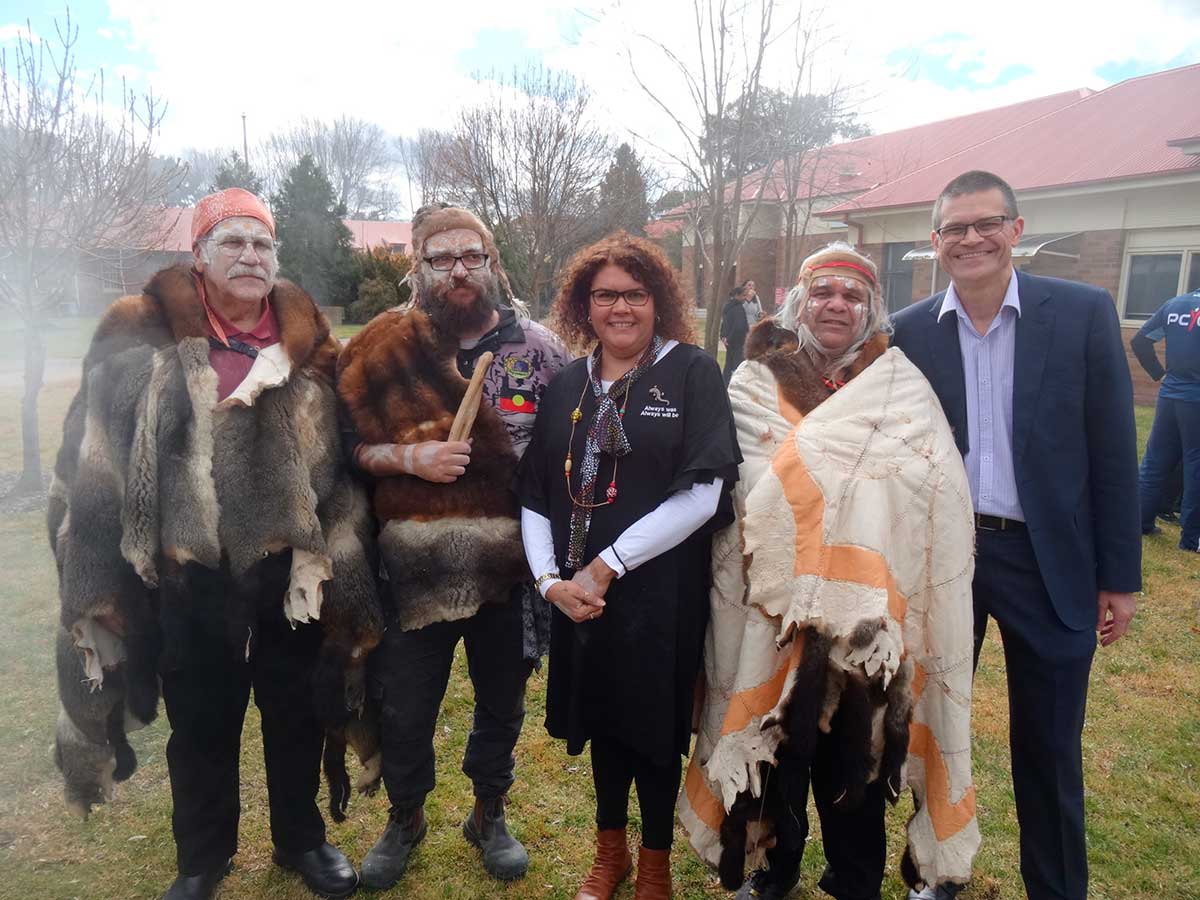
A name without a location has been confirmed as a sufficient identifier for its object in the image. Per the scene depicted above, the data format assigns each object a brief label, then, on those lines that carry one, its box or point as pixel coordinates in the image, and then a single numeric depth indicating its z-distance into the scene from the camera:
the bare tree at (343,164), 37.47
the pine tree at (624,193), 12.77
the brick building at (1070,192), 12.91
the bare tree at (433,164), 12.92
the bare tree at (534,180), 11.31
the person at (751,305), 13.23
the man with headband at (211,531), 2.30
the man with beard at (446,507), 2.51
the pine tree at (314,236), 24.67
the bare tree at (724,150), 8.09
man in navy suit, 2.27
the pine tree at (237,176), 23.08
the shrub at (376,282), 23.27
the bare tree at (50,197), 6.98
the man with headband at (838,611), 2.13
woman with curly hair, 2.30
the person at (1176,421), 6.23
